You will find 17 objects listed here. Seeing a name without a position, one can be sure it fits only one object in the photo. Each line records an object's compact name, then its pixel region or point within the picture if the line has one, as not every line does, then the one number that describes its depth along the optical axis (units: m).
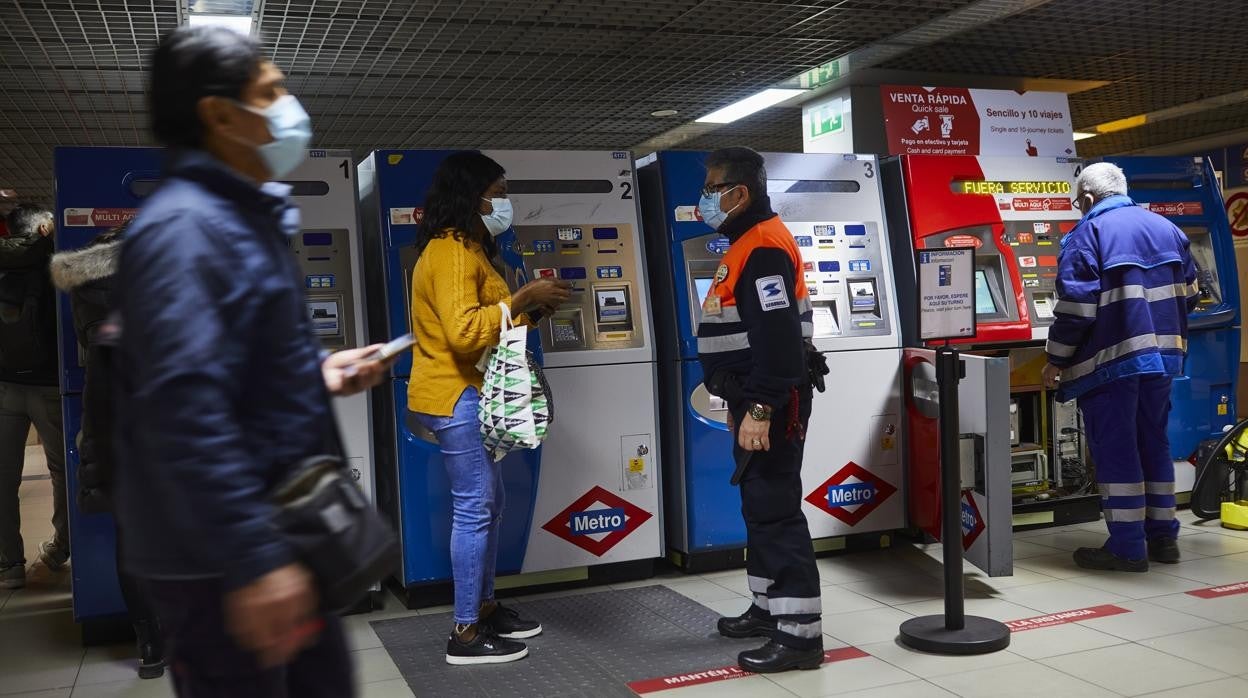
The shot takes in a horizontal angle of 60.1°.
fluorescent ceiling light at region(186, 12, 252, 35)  5.14
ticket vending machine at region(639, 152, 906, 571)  4.85
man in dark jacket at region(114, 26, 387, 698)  1.46
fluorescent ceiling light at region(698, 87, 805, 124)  7.52
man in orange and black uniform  3.45
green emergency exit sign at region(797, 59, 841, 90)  6.47
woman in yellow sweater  3.56
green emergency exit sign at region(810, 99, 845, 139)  6.68
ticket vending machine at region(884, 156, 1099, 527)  5.25
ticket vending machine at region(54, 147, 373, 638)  4.06
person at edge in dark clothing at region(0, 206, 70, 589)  4.80
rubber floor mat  3.54
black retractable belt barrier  3.79
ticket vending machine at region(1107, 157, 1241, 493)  5.95
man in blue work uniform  4.71
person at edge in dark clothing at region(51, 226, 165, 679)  3.49
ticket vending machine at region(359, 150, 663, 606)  4.45
